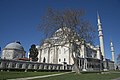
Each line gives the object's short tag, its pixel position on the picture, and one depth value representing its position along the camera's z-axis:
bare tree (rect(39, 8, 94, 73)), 17.85
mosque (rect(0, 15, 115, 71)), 34.06
